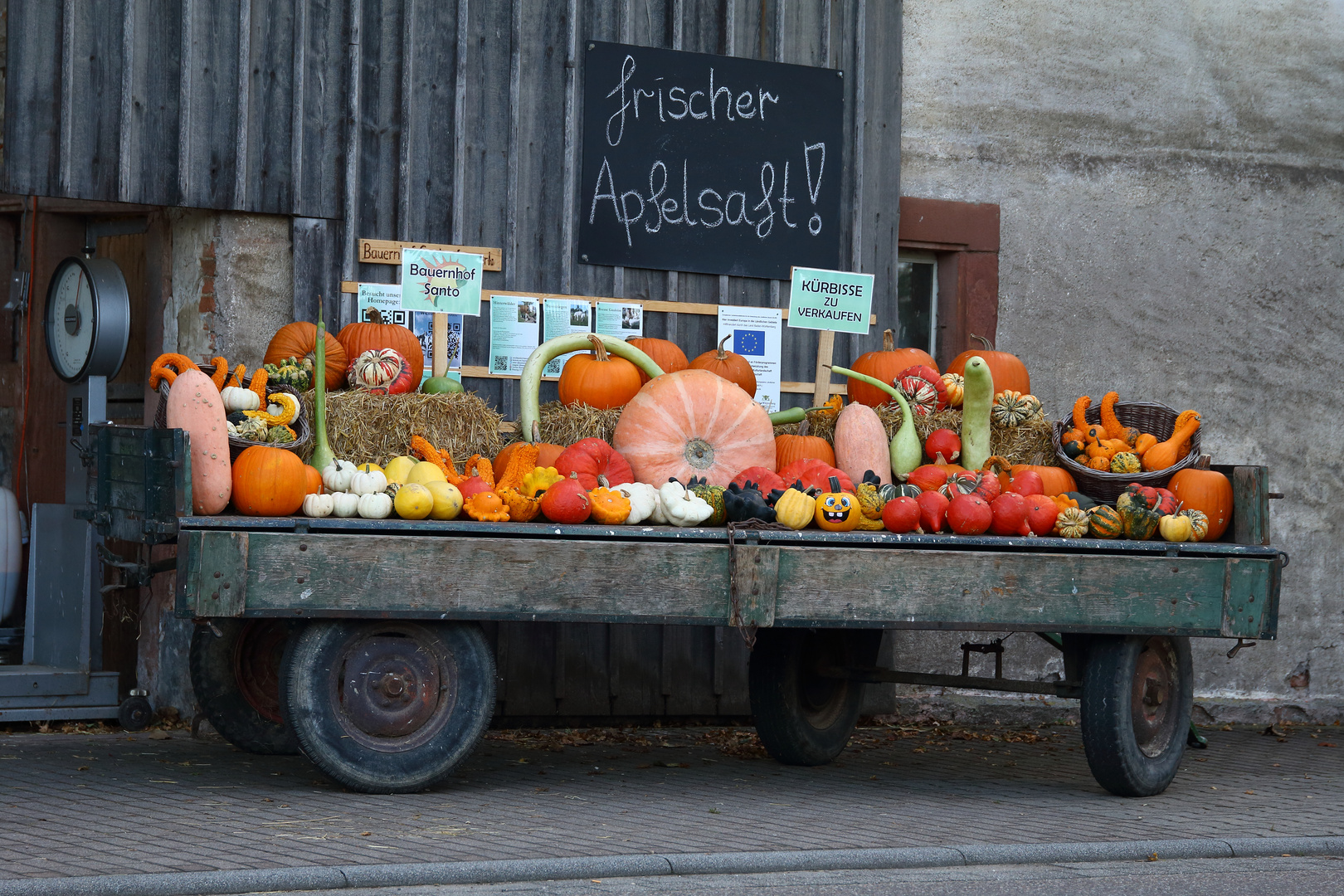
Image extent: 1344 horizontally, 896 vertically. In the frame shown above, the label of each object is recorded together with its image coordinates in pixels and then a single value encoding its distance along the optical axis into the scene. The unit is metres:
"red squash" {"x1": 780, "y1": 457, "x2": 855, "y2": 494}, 12.08
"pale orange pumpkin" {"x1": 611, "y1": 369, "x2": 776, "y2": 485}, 12.53
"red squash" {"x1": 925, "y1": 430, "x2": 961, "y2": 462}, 13.33
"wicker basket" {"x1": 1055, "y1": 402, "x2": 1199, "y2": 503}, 13.05
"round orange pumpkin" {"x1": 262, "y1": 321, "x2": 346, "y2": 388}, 13.19
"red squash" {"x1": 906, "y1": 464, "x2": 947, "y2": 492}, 12.53
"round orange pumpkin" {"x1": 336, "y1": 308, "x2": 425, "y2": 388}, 13.58
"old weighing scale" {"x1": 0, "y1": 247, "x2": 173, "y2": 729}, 14.10
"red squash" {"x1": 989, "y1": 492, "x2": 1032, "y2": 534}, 11.88
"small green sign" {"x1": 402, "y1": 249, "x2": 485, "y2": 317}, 14.84
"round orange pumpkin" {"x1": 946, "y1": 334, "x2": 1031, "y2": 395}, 14.51
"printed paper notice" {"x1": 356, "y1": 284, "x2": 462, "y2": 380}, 14.78
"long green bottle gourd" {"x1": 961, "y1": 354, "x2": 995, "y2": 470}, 13.12
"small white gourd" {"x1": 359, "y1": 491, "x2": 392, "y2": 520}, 10.71
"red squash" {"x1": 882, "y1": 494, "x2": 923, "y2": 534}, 11.62
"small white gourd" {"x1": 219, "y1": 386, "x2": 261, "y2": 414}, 11.47
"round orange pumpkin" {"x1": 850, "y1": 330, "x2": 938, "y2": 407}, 14.69
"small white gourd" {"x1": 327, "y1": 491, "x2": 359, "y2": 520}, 10.78
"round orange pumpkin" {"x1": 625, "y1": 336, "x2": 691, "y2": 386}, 14.73
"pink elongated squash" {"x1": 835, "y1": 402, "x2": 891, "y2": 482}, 13.04
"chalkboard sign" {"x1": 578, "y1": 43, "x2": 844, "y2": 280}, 15.71
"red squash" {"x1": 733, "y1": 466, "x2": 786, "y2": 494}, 12.02
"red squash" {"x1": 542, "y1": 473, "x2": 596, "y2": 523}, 10.99
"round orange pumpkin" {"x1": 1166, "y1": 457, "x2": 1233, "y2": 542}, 12.76
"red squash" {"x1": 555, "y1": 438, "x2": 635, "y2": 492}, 11.83
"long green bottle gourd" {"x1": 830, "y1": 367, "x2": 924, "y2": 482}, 13.15
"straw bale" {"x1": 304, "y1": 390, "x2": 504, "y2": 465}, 12.34
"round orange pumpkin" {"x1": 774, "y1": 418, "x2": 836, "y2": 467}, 13.11
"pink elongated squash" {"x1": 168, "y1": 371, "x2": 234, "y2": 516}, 10.63
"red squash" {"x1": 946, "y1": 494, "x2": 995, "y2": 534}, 11.70
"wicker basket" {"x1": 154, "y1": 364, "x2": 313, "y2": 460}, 11.22
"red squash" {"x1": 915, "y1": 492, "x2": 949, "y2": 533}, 11.74
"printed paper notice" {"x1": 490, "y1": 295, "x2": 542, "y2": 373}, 15.31
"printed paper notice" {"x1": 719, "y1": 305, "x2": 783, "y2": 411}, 16.24
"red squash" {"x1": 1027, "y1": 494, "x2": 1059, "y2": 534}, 12.08
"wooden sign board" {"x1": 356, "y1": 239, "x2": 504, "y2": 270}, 14.77
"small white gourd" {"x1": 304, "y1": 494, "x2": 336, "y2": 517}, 10.77
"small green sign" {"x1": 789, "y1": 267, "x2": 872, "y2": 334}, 16.42
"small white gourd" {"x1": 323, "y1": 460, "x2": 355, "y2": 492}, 11.19
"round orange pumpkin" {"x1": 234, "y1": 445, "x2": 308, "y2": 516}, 10.70
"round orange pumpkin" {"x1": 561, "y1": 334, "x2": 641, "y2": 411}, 13.65
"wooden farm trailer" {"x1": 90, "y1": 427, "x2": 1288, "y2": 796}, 10.33
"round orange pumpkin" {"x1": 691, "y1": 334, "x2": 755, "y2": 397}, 14.53
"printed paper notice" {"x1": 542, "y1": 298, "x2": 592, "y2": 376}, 15.51
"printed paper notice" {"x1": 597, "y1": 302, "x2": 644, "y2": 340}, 15.74
